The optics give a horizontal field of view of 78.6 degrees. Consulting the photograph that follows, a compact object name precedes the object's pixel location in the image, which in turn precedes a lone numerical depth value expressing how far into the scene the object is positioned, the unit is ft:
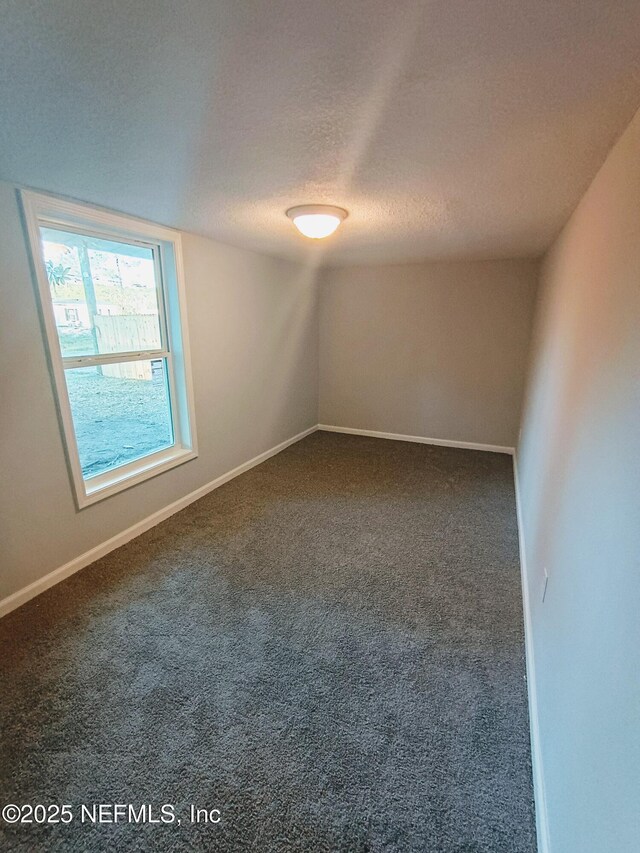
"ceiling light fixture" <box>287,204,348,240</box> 7.07
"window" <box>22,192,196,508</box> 7.24
